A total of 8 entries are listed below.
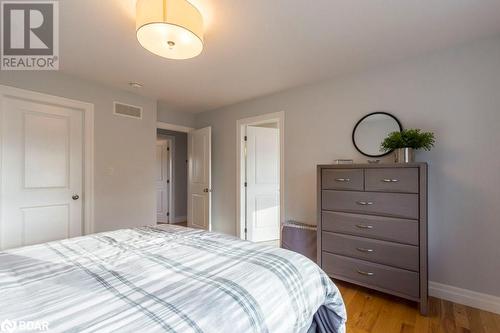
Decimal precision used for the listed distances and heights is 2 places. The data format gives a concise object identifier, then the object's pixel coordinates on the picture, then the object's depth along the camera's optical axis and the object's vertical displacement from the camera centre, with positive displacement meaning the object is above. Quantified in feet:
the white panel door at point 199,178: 12.82 -0.63
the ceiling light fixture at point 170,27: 4.47 +2.79
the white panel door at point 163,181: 17.62 -1.04
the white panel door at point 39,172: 7.80 -0.17
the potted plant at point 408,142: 6.71 +0.69
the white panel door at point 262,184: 12.45 -0.91
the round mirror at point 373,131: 7.88 +1.23
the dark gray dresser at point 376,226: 6.22 -1.73
